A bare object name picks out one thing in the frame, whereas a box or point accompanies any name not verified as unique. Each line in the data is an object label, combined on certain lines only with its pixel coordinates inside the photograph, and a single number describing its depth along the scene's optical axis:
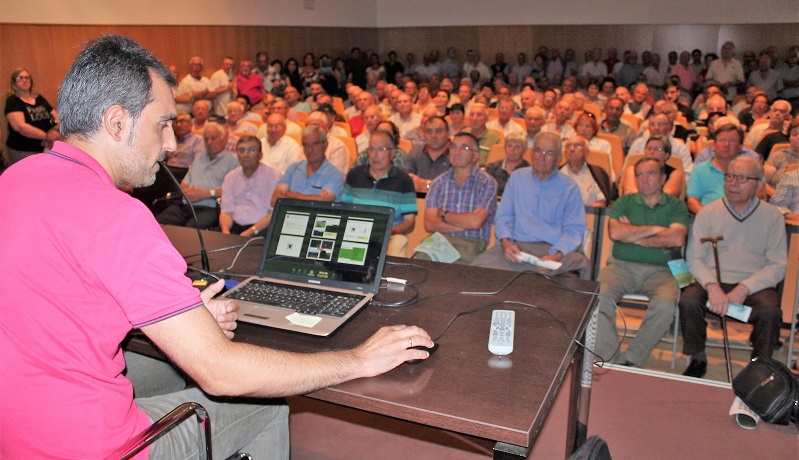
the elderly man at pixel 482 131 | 6.21
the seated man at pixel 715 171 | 4.74
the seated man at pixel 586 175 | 4.85
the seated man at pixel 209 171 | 5.03
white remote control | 1.60
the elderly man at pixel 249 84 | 10.82
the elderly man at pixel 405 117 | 7.98
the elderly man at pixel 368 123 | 6.88
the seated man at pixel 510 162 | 4.92
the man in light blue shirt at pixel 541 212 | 3.81
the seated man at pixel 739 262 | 3.36
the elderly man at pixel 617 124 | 7.16
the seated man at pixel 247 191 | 4.64
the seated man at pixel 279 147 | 5.89
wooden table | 1.34
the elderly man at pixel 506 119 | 7.39
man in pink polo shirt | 1.18
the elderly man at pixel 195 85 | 9.84
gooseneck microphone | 2.25
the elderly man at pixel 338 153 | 5.68
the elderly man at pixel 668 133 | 5.94
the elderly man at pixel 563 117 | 7.16
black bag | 2.31
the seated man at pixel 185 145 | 6.19
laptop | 1.87
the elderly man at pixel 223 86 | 10.48
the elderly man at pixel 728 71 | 12.44
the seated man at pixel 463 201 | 4.04
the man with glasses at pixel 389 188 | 4.15
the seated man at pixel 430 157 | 5.31
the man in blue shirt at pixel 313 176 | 4.55
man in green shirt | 3.48
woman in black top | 7.26
